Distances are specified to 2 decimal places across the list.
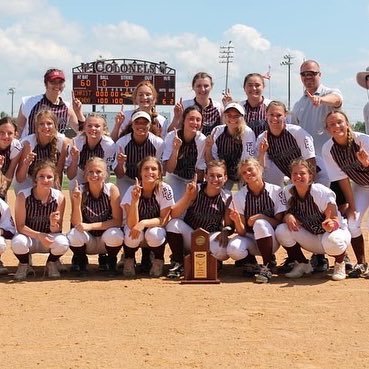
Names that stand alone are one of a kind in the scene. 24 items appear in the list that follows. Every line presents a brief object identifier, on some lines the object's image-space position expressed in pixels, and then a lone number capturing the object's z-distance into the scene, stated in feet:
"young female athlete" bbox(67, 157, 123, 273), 23.09
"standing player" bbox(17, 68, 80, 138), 25.12
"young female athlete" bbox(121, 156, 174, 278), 22.88
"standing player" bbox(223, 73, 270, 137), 24.67
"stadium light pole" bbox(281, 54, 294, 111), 224.74
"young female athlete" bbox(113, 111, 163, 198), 24.31
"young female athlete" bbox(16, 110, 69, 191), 23.62
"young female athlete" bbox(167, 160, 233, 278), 23.17
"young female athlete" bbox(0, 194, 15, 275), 23.35
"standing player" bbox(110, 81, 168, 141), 25.17
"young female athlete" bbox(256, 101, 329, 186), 23.29
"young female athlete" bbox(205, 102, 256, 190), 23.55
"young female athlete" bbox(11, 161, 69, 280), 22.84
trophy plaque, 21.99
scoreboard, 85.15
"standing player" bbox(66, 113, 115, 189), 24.35
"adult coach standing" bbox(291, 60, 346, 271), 24.18
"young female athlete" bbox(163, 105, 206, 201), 23.79
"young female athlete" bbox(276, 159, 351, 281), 22.09
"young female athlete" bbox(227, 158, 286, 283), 22.58
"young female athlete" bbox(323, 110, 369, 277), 22.44
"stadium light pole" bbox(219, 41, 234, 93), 212.23
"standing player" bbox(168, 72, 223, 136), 25.38
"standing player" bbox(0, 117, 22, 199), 23.85
